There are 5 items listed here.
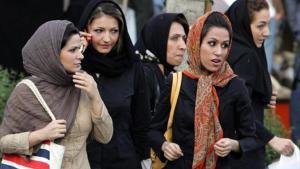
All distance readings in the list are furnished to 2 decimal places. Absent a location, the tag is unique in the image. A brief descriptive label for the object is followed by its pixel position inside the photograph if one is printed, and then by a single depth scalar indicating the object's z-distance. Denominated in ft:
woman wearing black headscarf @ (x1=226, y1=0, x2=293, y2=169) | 45.47
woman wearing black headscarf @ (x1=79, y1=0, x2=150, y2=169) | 41.70
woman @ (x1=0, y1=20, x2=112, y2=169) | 36.45
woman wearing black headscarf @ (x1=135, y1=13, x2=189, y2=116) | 47.93
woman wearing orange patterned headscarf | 38.52
